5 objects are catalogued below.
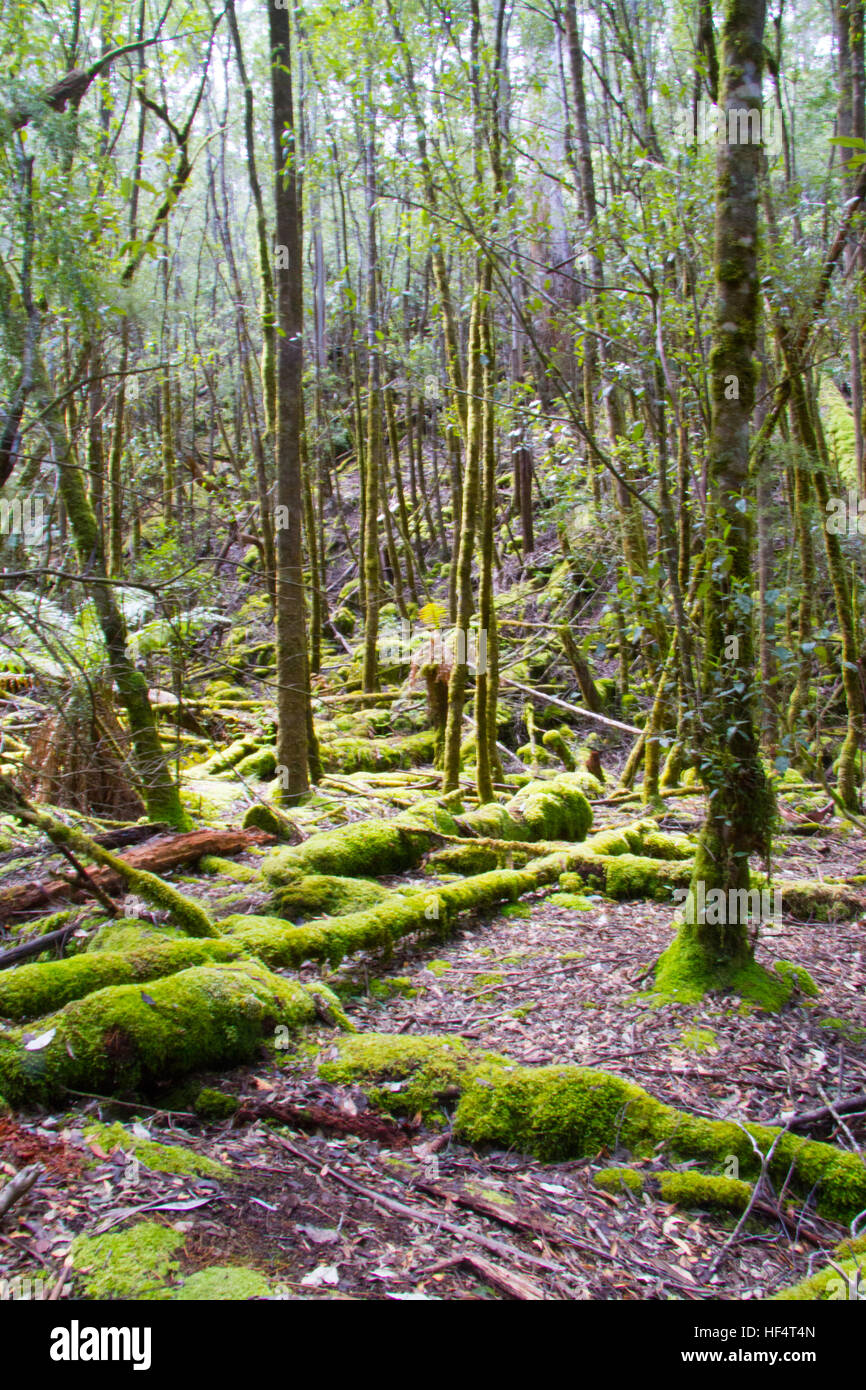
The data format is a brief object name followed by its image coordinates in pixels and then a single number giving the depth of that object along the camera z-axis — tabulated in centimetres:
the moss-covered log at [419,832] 609
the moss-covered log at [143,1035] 296
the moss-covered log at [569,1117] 295
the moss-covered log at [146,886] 447
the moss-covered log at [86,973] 345
